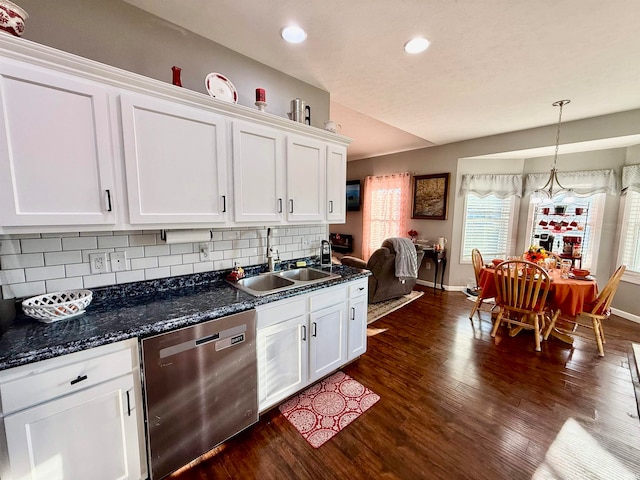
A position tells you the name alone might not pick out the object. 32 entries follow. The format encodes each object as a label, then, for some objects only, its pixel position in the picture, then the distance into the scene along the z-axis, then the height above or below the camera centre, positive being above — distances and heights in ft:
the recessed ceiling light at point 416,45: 6.11 +4.06
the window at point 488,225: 15.43 -0.68
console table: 15.83 -2.79
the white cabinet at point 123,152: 3.83 +1.08
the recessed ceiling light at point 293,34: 5.81 +4.08
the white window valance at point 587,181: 12.12 +1.69
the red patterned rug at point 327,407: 5.84 -4.88
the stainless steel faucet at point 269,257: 7.71 -1.35
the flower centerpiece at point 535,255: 10.37 -1.63
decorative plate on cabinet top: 5.95 +2.90
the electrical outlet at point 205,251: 6.63 -1.05
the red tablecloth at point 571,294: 8.66 -2.66
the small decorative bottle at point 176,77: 5.33 +2.75
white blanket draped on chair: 12.40 -2.13
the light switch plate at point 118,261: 5.38 -1.07
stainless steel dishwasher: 4.37 -3.26
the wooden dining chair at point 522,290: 8.95 -2.74
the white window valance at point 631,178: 11.28 +1.66
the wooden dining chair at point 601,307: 8.51 -3.11
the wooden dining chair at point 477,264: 11.38 -2.22
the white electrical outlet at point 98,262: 5.18 -1.06
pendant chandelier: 11.51 +1.09
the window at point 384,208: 18.15 +0.35
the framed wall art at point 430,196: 15.90 +1.09
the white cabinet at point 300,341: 5.82 -3.25
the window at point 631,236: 11.46 -0.93
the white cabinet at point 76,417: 3.37 -2.97
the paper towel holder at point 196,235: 5.78 -0.57
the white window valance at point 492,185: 14.97 +1.68
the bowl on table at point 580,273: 9.47 -2.12
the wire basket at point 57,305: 4.08 -1.60
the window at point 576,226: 12.67 -0.57
